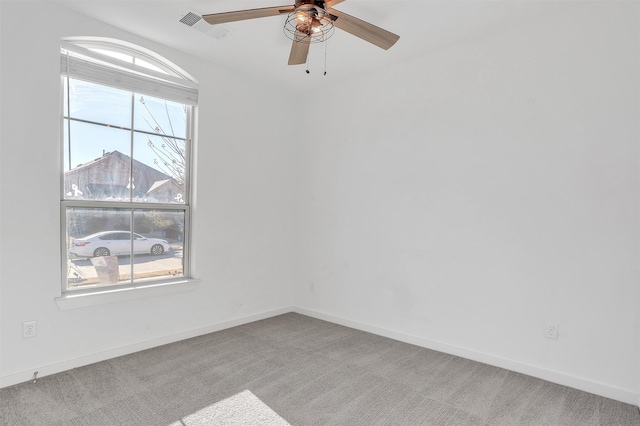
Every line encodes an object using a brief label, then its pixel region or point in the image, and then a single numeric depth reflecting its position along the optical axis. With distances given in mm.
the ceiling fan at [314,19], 2023
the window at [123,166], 2867
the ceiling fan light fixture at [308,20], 2027
